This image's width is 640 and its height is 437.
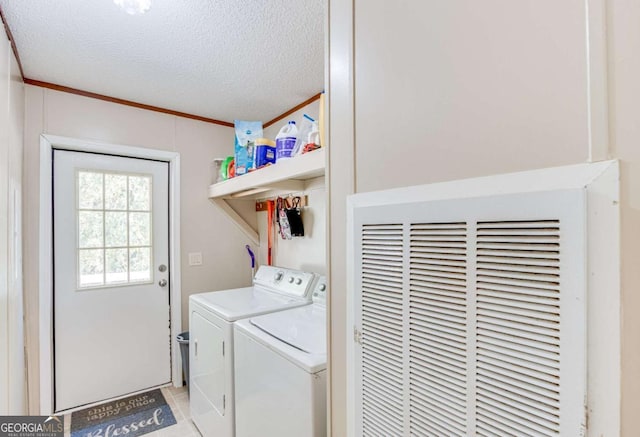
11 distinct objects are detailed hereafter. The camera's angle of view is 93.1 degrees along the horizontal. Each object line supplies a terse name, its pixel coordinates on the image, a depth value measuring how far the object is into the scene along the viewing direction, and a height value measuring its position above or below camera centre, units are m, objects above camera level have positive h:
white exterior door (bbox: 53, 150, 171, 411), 2.20 -0.44
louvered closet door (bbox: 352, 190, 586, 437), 0.51 -0.20
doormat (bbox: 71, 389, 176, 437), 2.04 -1.41
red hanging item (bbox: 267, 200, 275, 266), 2.72 -0.06
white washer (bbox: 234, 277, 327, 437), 1.14 -0.66
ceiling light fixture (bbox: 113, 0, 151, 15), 1.24 +0.89
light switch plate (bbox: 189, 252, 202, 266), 2.70 -0.34
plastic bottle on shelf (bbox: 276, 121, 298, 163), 1.80 +0.47
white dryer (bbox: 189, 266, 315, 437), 1.70 -0.69
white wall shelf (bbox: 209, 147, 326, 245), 1.57 +0.26
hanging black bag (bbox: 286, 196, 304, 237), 2.40 -0.02
